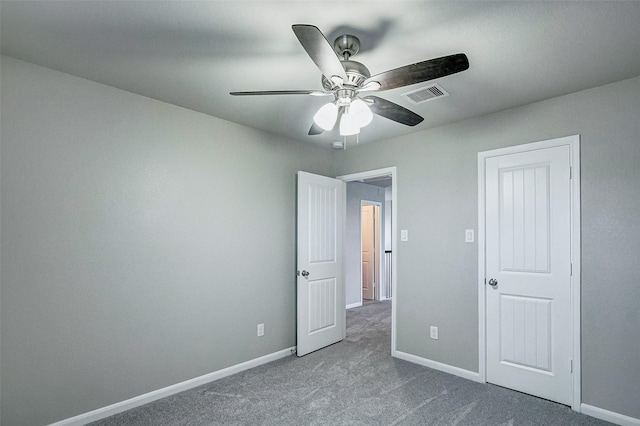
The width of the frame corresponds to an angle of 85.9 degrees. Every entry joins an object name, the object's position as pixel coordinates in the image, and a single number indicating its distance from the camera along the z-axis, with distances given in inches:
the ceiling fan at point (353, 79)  59.6
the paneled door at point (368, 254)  277.3
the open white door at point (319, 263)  148.2
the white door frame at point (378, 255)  275.4
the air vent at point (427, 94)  100.3
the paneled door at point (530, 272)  106.0
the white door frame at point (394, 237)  146.3
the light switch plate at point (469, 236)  126.0
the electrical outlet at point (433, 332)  133.5
